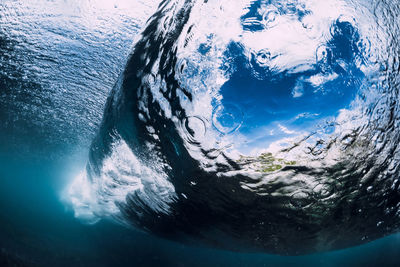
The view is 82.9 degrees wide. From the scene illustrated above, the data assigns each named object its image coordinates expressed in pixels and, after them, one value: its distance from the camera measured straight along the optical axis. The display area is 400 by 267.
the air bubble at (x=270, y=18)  3.28
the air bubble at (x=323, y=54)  3.43
